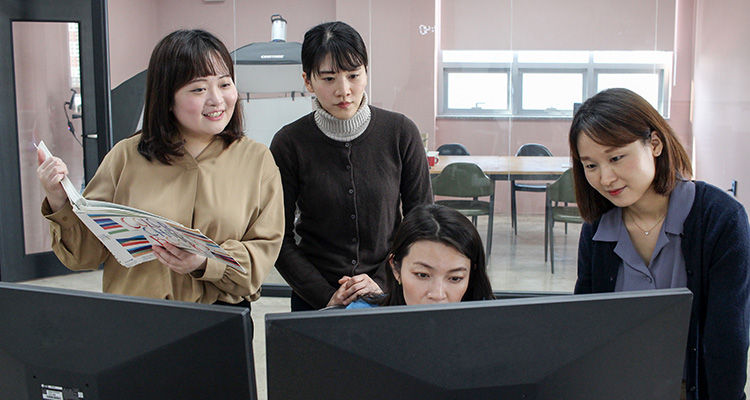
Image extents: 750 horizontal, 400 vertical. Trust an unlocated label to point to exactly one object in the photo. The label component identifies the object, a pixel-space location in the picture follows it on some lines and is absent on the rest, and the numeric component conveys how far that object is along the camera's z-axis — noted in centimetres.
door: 429
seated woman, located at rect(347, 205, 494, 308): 136
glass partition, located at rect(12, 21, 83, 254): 441
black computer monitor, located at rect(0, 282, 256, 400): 70
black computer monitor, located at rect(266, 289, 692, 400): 67
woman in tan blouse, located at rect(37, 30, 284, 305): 136
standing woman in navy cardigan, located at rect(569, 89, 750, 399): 118
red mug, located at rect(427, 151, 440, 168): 396
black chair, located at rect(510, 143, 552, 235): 390
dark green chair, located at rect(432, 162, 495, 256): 401
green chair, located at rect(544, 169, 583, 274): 396
